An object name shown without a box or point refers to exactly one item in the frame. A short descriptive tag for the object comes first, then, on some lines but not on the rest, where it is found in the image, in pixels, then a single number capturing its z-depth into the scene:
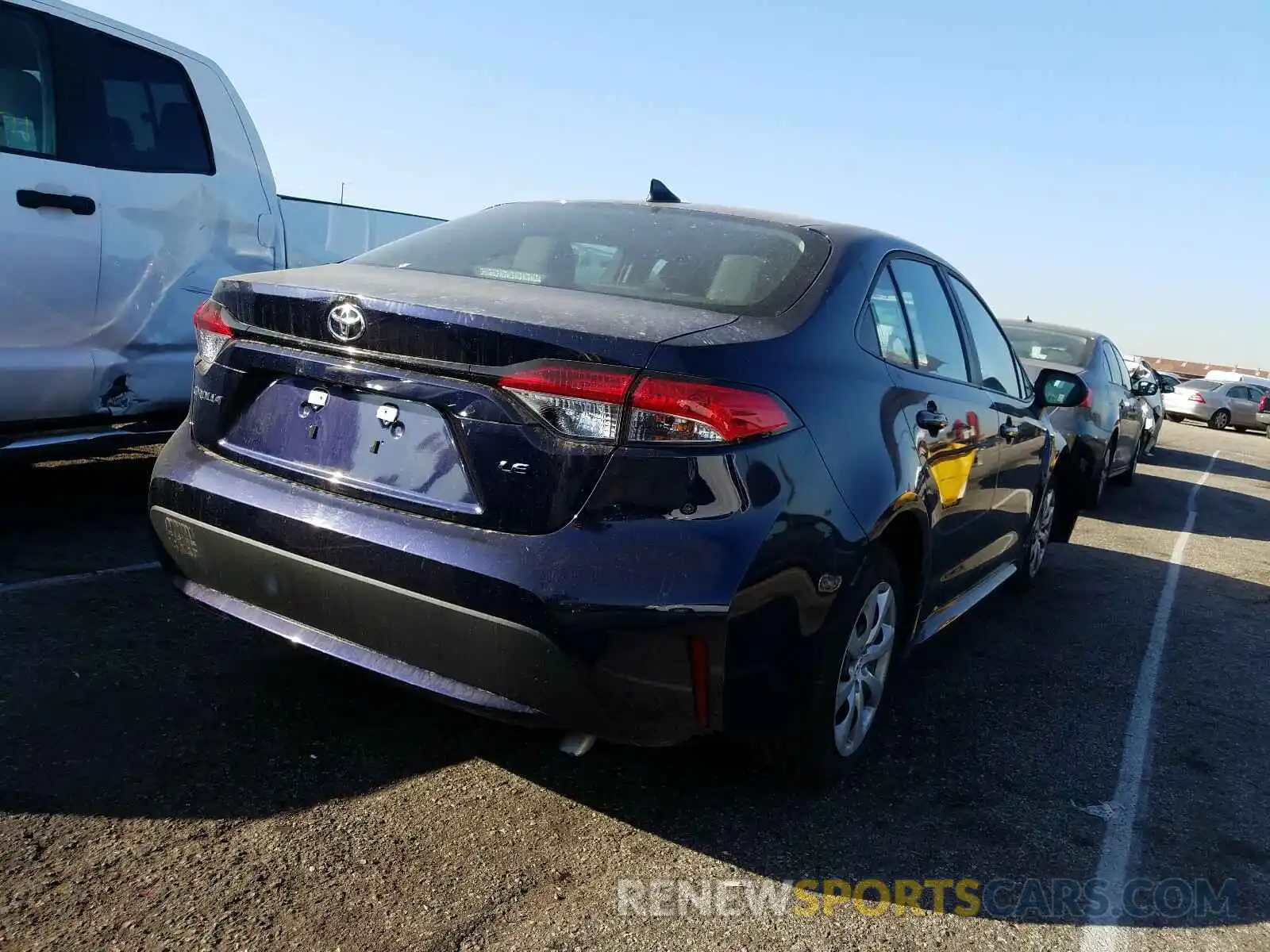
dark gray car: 8.24
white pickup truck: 4.39
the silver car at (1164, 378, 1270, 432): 30.36
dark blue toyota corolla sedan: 2.47
